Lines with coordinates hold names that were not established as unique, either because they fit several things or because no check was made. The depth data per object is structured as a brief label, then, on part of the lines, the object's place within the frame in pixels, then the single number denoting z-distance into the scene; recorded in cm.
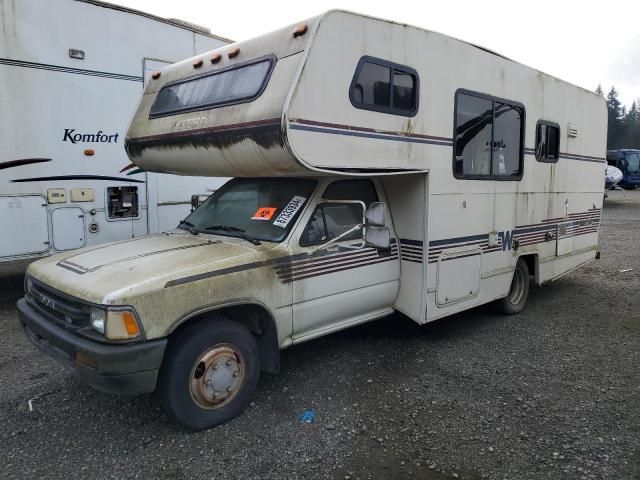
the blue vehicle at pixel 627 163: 2833
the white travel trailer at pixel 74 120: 604
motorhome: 352
